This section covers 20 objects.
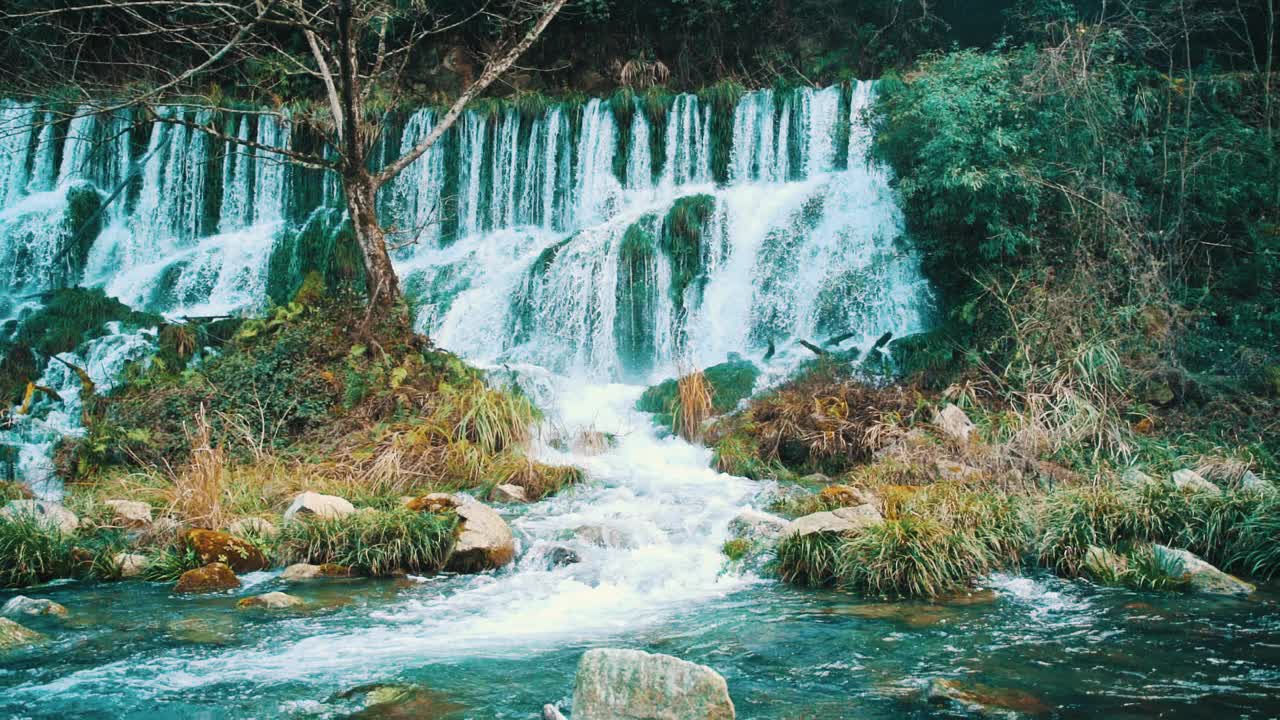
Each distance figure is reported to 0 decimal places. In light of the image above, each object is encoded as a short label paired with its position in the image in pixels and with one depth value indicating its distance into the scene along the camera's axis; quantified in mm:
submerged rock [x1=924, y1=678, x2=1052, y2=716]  4051
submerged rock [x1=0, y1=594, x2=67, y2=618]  5652
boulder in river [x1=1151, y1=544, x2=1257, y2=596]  5812
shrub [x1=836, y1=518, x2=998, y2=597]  5934
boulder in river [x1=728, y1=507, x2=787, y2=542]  7141
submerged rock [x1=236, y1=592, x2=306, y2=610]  5816
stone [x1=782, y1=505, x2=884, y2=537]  6457
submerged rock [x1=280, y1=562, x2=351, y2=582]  6562
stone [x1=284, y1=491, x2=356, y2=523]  7203
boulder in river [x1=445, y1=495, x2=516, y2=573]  6820
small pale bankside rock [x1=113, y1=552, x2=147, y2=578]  6672
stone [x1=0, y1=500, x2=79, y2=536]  6896
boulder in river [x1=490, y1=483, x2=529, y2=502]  8797
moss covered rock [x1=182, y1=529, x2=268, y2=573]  6707
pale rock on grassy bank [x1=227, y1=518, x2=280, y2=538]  7137
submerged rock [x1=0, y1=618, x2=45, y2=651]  5059
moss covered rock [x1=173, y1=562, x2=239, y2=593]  6262
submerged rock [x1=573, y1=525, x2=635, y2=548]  7297
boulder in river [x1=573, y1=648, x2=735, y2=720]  3836
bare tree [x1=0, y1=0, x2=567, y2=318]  9875
